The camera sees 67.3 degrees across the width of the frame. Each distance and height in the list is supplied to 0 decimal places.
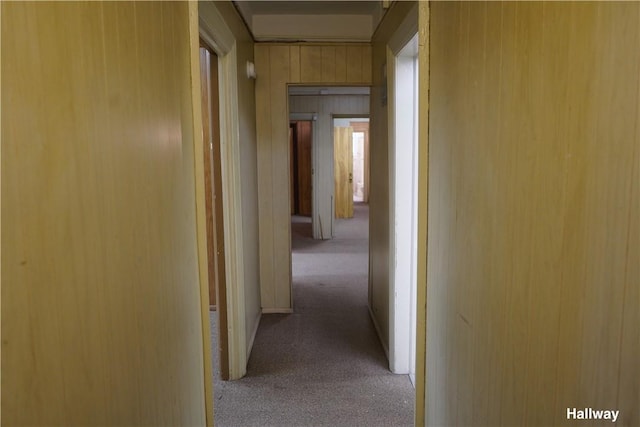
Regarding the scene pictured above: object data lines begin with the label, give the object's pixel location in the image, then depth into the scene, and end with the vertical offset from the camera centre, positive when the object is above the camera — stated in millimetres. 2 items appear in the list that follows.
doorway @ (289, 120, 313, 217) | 9883 -66
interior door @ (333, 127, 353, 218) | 9961 -182
